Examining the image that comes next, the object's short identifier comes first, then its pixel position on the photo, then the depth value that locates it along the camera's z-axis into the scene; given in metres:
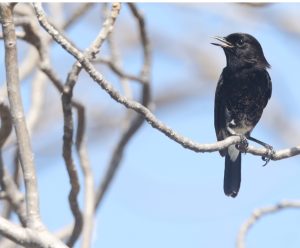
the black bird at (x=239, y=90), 8.74
